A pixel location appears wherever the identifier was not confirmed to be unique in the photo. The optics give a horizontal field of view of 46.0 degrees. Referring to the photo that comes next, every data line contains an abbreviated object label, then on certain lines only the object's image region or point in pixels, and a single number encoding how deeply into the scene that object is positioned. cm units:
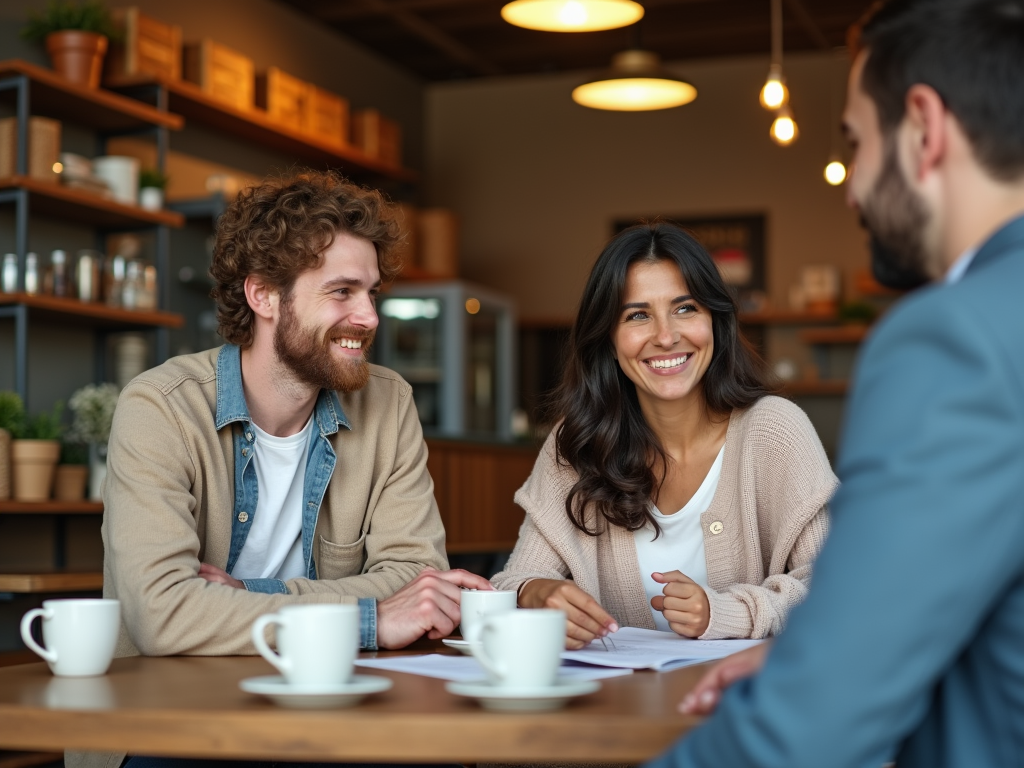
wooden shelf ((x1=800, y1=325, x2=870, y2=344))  722
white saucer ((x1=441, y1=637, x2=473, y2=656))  156
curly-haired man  182
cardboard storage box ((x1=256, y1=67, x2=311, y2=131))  606
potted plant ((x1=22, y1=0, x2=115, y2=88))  476
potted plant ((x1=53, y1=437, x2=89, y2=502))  416
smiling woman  204
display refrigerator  688
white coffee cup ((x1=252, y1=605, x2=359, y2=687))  114
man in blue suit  81
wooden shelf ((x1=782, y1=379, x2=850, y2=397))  739
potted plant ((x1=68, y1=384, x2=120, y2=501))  422
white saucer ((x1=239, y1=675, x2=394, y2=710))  111
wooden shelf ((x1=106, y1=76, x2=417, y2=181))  536
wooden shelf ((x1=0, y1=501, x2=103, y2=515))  394
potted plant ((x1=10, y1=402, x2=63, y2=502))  397
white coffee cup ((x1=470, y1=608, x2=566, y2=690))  110
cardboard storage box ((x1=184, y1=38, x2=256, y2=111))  554
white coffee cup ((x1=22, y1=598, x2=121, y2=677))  134
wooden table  104
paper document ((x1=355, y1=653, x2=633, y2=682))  131
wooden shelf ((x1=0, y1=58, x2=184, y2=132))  445
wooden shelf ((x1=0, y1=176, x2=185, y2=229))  436
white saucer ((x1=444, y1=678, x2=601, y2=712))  108
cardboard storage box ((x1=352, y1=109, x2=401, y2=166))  675
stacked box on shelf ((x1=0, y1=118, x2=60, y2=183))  439
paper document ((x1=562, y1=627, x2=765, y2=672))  141
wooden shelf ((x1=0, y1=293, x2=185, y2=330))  432
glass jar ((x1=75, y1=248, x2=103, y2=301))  459
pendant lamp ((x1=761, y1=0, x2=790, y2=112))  438
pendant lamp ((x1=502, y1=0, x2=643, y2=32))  373
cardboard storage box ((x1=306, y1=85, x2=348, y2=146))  638
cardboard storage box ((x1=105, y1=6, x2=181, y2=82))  508
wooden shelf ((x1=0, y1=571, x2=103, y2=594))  335
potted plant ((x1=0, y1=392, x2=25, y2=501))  386
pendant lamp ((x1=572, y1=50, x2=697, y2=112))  454
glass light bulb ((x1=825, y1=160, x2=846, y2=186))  514
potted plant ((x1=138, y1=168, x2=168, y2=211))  493
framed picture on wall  773
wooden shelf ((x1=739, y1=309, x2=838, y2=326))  737
